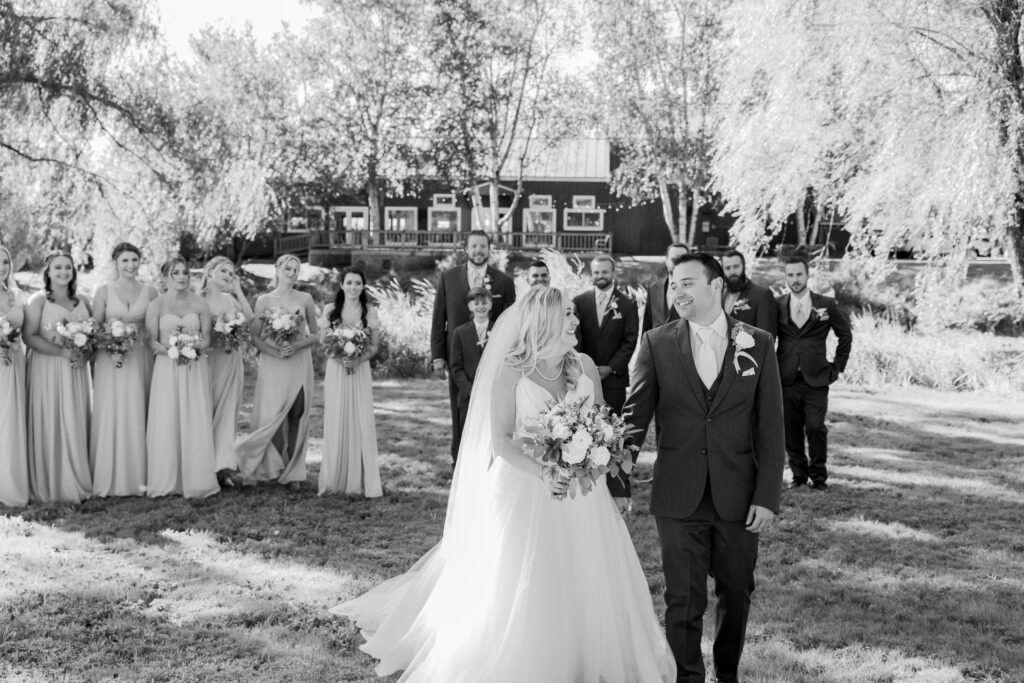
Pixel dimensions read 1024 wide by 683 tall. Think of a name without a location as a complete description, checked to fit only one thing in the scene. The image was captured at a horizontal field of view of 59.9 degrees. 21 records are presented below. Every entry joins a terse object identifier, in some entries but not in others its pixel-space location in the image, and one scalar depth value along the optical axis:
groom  4.14
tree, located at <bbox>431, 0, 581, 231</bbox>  35.16
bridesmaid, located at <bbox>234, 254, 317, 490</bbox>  8.38
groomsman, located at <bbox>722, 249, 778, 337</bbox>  7.95
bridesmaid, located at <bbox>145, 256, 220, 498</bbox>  8.02
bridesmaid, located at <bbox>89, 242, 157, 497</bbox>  8.01
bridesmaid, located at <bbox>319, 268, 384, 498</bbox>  8.14
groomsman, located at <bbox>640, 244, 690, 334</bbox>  8.24
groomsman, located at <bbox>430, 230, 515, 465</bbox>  8.24
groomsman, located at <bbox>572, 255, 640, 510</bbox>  8.43
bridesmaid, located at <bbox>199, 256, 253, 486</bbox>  8.41
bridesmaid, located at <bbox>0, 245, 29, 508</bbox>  7.62
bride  4.19
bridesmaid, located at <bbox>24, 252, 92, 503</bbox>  7.80
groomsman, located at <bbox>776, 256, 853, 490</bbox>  8.12
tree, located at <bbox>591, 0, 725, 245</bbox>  34.56
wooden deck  39.44
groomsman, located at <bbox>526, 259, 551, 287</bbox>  8.41
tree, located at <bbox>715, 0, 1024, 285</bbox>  12.33
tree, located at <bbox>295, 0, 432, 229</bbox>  35.19
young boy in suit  7.84
